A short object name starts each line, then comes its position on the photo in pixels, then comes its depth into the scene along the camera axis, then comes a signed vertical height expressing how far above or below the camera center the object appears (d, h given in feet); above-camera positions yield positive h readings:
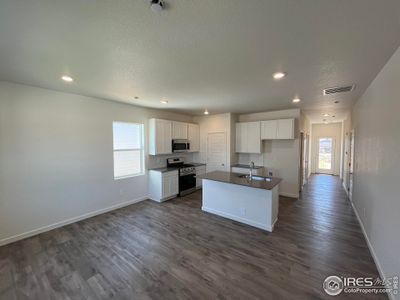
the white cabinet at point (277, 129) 16.19 +1.53
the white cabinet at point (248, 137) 18.11 +0.85
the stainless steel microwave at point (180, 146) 18.26 -0.15
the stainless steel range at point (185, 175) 17.72 -3.22
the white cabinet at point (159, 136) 16.42 +0.79
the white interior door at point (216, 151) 19.60 -0.74
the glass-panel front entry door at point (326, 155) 29.76 -1.60
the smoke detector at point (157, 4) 4.01 +3.26
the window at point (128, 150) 14.70 -0.50
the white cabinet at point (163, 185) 15.90 -3.81
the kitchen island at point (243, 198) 10.99 -3.67
